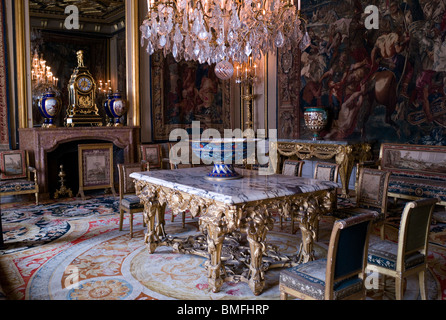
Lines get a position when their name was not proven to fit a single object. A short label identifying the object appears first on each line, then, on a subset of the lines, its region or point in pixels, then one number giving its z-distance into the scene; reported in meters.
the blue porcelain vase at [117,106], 7.80
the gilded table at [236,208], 2.98
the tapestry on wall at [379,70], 6.18
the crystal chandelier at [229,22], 4.46
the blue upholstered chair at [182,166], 5.20
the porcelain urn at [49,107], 6.93
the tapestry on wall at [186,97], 8.42
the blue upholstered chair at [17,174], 6.25
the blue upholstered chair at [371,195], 3.95
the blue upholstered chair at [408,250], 2.63
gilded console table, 6.73
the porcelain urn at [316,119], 7.57
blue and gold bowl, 3.51
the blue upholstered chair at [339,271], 2.23
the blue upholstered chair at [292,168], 4.63
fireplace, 6.88
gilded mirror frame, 6.80
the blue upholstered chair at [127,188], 4.65
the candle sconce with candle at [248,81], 9.13
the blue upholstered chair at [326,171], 4.35
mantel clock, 7.46
